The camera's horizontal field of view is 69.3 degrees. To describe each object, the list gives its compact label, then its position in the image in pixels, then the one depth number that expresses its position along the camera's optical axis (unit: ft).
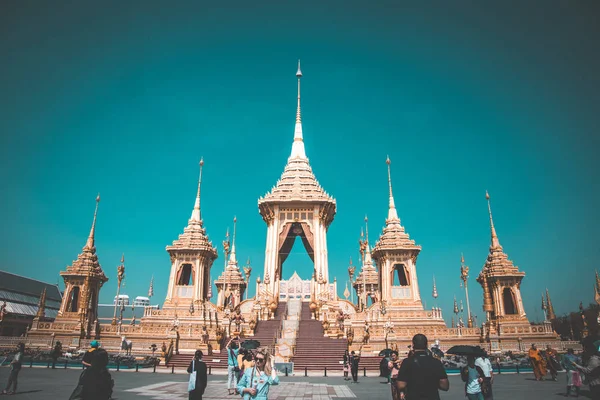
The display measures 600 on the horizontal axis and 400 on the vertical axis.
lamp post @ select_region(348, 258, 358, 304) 209.20
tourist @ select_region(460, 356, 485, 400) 27.50
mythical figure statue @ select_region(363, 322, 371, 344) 101.21
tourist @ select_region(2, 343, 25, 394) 41.99
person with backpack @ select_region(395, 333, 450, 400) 18.04
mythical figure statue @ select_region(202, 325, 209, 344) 96.73
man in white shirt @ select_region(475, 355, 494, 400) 29.79
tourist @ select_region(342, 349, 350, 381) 68.18
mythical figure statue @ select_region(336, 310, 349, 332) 106.11
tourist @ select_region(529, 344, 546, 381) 66.13
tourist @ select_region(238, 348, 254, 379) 31.19
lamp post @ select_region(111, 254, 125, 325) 138.35
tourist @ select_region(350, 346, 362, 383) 63.05
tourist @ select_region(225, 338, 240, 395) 39.08
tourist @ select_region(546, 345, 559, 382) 65.84
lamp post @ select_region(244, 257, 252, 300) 221.93
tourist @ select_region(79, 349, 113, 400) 20.94
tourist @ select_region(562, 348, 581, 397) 45.57
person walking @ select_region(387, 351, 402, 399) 29.27
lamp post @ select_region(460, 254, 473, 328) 138.05
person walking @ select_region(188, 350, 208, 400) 26.94
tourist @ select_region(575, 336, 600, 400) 24.59
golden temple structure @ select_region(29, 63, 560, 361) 116.67
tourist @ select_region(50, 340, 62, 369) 79.25
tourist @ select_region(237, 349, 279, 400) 22.47
